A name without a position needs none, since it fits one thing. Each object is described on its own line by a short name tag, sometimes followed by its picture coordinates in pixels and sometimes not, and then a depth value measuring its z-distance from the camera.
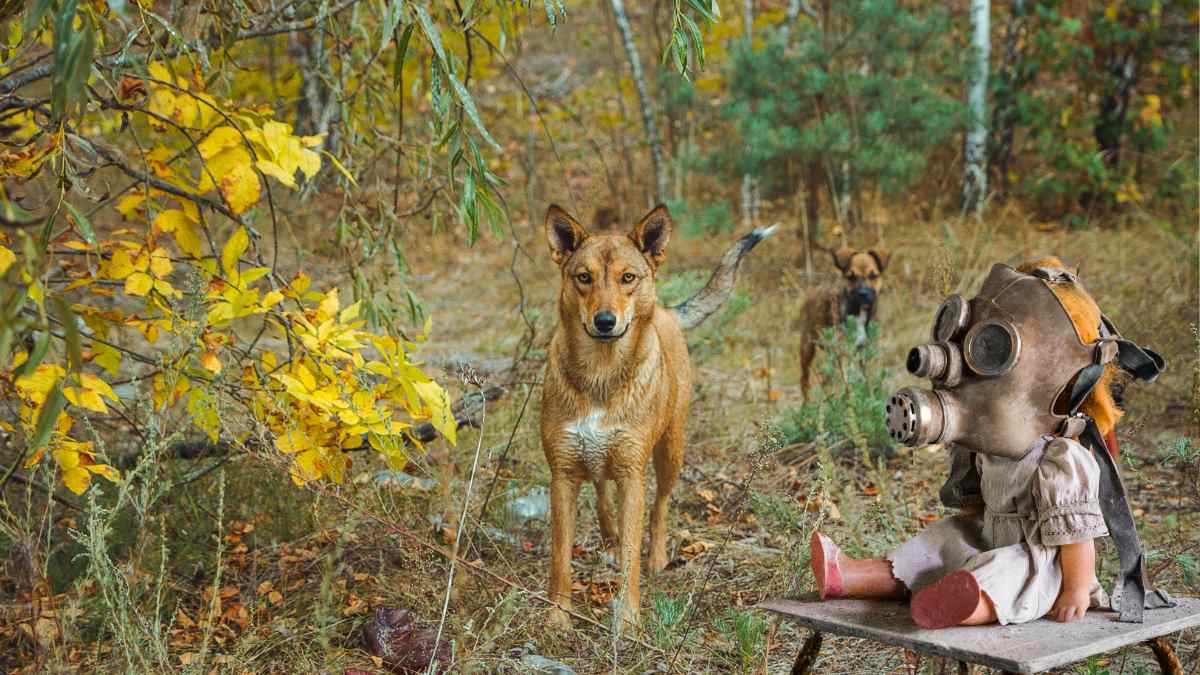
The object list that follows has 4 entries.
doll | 2.37
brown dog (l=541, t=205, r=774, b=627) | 3.63
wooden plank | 2.15
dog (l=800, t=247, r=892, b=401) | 6.36
